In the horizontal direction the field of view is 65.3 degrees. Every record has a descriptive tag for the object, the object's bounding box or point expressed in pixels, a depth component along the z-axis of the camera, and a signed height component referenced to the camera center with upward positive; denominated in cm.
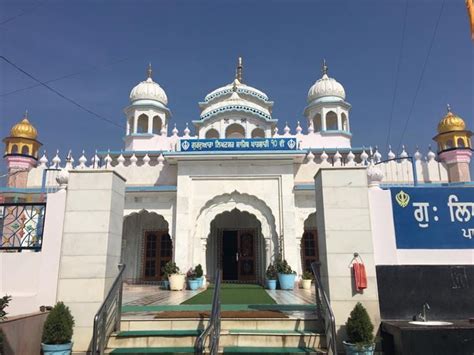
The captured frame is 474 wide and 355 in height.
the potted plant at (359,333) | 495 -97
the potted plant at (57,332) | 507 -95
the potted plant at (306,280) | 1170 -58
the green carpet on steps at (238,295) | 812 -83
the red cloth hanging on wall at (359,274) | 550 -19
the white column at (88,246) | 554 +25
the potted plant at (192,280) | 1160 -57
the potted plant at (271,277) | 1148 -47
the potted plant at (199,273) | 1180 -35
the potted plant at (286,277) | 1130 -46
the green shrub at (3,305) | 460 -51
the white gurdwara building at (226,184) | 1296 +279
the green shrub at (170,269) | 1173 -22
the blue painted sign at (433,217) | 605 +70
